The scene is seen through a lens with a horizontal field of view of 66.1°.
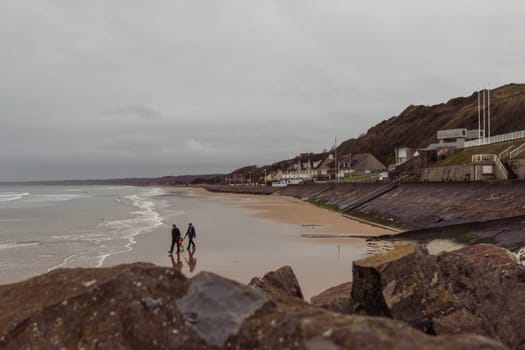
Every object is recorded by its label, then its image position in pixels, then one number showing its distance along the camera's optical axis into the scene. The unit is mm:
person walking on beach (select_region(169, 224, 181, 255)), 21984
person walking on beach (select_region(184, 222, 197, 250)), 22895
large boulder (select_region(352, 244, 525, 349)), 6734
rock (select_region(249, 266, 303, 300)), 9156
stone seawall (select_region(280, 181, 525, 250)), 21422
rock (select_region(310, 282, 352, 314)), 7499
